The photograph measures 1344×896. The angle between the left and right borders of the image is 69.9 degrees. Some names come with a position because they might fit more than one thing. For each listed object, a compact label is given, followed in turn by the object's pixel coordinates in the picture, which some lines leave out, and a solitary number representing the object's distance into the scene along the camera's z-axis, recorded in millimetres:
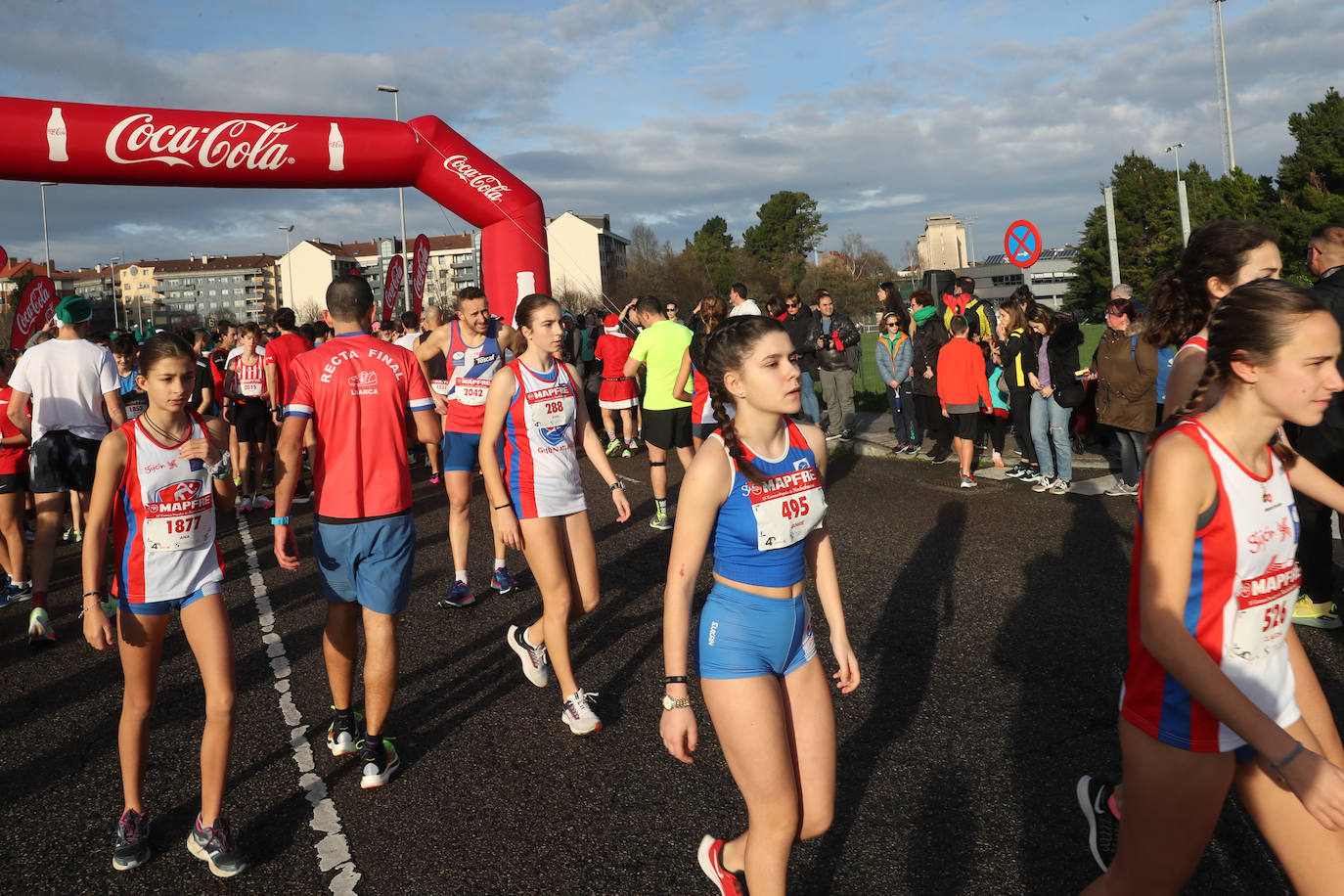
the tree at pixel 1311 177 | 37375
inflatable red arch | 11484
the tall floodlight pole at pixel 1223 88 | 33969
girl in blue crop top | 2621
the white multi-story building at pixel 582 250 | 85812
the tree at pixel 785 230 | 88938
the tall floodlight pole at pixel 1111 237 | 18069
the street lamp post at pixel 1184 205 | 23531
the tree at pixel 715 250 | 77812
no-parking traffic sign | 13430
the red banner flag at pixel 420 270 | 17859
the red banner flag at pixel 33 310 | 14281
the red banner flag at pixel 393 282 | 19062
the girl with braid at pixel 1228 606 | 2105
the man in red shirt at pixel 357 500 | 4211
